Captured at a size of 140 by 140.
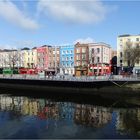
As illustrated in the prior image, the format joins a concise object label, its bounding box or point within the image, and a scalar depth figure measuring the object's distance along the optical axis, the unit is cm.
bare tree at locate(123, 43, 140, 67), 4586
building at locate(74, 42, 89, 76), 5394
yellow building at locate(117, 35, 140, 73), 4902
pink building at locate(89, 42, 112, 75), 5340
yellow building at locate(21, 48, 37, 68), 6406
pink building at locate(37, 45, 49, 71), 6157
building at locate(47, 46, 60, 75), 5822
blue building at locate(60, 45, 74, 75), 5748
